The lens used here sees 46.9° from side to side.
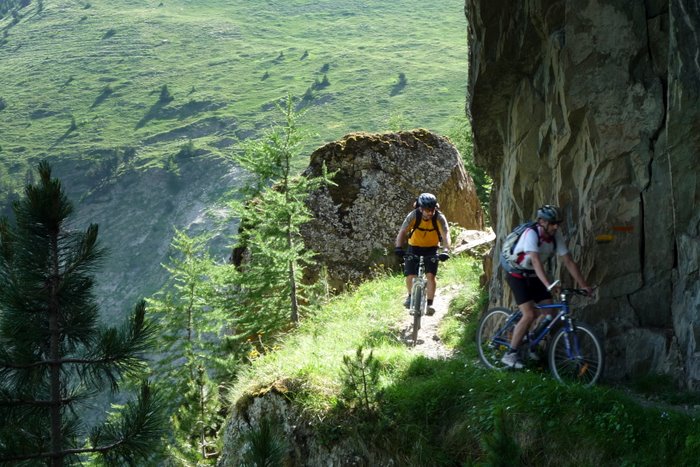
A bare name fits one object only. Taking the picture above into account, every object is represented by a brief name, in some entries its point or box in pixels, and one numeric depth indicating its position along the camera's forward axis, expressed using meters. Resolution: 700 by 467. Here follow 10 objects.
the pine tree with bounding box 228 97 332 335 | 17.61
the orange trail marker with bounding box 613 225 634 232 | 10.93
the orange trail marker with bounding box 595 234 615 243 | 11.02
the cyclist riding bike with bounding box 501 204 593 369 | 10.60
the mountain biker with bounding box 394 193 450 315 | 14.26
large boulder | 21.66
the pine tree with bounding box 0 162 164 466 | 8.23
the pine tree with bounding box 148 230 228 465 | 16.81
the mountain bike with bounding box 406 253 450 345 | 13.91
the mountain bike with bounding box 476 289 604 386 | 10.23
